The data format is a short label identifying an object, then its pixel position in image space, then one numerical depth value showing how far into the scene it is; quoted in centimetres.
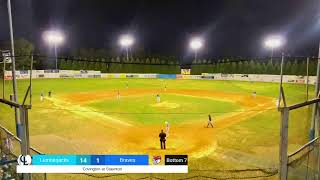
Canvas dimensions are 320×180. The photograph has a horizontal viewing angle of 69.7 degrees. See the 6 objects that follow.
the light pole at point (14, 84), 1312
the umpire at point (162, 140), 1427
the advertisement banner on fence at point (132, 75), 6499
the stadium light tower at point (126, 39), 6412
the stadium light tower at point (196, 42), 6274
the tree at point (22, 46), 6541
